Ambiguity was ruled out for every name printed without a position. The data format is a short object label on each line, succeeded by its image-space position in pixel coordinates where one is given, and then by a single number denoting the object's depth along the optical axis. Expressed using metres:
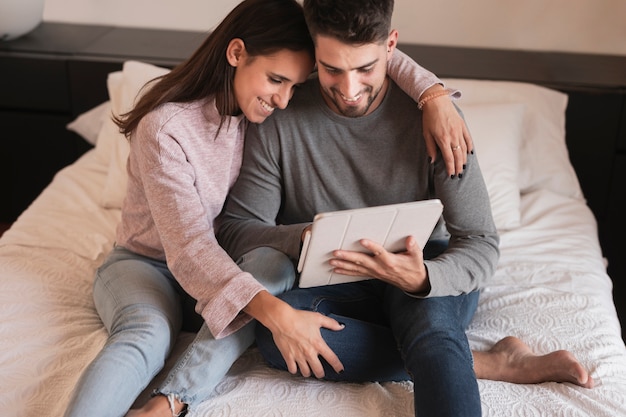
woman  1.53
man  1.54
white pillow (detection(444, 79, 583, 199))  2.31
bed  1.54
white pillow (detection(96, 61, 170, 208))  2.21
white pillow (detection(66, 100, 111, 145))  2.50
